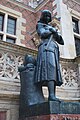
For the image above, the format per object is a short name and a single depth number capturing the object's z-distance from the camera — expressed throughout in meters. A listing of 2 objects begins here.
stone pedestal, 2.17
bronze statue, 2.48
